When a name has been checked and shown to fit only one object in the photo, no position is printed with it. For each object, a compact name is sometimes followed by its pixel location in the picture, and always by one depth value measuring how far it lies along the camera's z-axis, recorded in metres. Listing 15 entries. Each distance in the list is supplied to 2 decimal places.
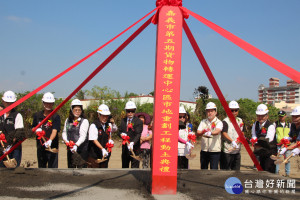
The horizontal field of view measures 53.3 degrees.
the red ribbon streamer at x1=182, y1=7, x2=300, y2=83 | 3.01
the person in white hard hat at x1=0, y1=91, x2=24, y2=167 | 4.65
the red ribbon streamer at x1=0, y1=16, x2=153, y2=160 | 4.01
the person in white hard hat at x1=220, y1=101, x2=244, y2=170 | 5.13
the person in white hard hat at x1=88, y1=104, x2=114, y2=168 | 4.75
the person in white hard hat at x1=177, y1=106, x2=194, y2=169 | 5.09
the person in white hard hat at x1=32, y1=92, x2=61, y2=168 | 4.83
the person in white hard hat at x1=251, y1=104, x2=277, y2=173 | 4.80
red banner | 3.36
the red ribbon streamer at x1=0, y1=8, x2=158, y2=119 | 3.87
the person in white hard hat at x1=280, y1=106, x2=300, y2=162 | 4.88
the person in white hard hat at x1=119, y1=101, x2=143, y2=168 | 5.08
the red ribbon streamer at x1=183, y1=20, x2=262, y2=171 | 3.96
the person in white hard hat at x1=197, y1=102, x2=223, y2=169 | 4.94
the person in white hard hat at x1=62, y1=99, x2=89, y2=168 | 4.73
